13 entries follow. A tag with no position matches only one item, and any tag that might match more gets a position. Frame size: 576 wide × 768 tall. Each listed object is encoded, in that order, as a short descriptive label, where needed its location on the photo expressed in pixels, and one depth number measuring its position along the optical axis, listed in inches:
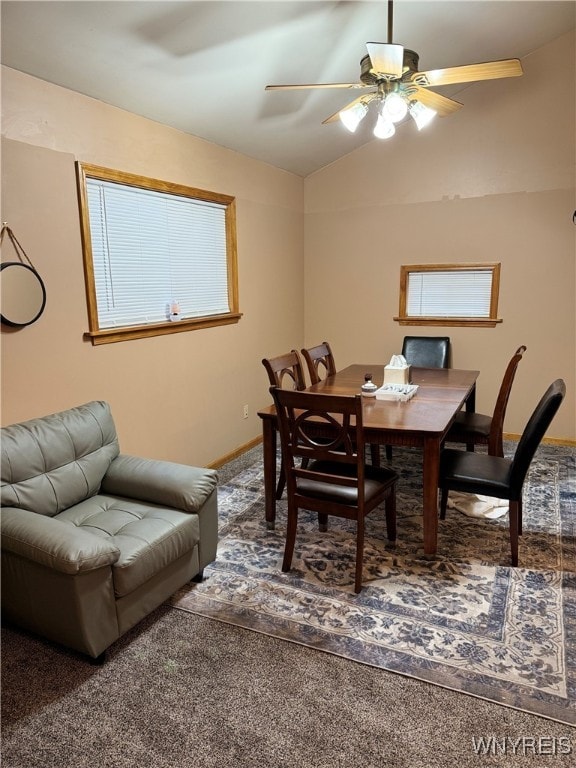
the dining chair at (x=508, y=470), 95.7
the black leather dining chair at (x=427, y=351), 185.6
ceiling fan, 89.4
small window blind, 185.6
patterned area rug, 78.0
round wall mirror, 95.2
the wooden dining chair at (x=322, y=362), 141.7
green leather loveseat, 76.0
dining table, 101.7
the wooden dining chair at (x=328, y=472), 91.7
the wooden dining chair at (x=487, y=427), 128.6
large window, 117.1
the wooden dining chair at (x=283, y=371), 127.4
